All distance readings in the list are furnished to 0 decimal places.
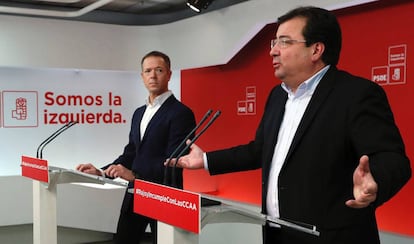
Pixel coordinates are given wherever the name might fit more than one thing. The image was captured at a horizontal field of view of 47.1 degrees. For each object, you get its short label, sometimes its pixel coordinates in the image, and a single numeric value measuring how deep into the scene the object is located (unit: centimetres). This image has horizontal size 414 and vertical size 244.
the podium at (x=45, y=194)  255
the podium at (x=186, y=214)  136
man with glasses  140
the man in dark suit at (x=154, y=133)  260
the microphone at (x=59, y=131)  264
